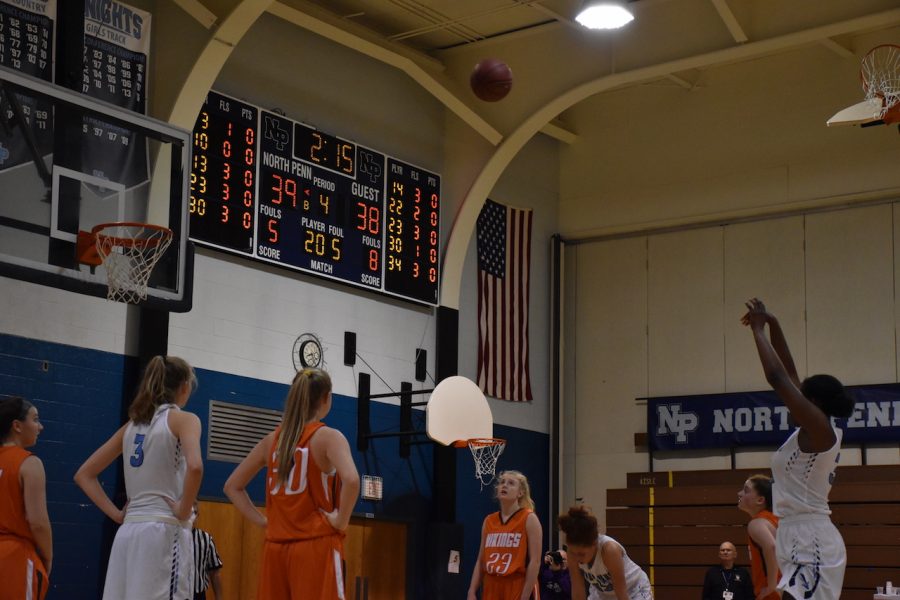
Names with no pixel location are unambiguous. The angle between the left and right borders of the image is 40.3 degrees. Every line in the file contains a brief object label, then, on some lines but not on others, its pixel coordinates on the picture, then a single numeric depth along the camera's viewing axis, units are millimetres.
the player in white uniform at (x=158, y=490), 5691
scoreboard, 12625
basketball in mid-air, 12625
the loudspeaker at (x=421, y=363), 15422
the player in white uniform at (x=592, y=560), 6867
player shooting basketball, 5379
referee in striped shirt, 9414
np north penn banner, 15305
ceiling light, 11344
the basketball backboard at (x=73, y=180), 9047
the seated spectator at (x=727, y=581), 14266
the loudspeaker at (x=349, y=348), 14422
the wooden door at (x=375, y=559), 14102
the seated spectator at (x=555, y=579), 13336
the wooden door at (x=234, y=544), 12516
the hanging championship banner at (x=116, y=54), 11688
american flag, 16703
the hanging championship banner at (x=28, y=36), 10867
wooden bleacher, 14812
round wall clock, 13844
